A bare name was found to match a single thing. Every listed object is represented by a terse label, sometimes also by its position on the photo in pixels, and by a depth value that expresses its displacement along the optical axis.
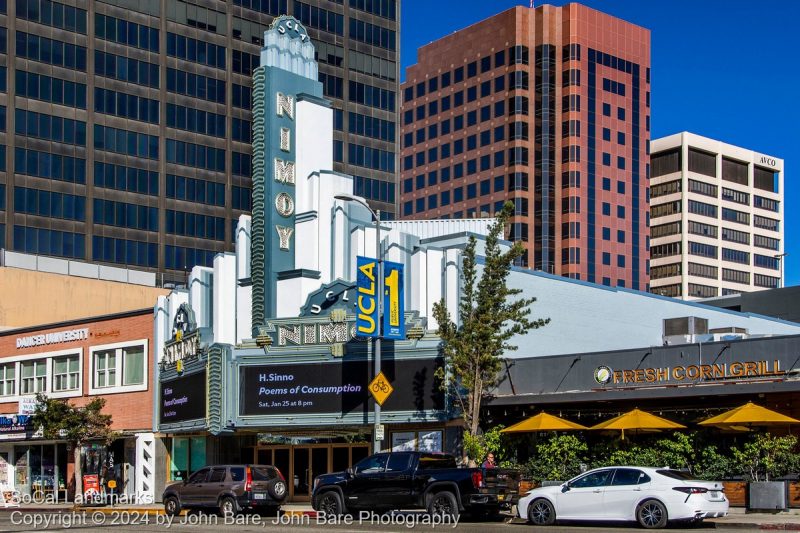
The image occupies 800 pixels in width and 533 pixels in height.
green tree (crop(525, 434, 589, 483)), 37.47
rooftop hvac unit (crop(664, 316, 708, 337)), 46.84
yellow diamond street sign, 35.78
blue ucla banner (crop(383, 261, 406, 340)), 39.31
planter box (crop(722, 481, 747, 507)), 33.59
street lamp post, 35.31
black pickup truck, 29.95
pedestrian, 35.91
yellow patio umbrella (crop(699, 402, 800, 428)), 31.89
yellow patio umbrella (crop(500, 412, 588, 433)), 36.62
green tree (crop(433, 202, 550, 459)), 37.53
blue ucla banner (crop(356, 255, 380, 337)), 38.31
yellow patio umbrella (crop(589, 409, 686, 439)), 34.47
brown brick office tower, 126.00
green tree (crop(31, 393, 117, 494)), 48.84
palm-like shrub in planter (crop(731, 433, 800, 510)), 31.03
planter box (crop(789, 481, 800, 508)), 32.34
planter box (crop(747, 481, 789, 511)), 30.94
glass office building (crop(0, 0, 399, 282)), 89.56
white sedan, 26.72
